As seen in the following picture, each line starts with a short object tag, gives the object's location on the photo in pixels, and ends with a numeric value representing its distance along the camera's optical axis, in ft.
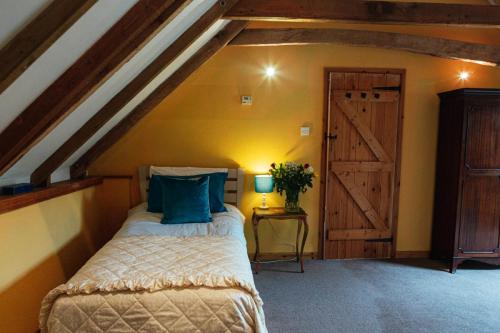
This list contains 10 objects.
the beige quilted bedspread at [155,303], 4.96
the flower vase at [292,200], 10.71
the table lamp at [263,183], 10.65
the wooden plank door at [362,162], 11.53
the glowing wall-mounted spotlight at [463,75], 11.75
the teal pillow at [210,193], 9.92
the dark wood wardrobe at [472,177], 10.16
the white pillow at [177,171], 10.69
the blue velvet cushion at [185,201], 9.00
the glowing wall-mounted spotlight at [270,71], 11.29
